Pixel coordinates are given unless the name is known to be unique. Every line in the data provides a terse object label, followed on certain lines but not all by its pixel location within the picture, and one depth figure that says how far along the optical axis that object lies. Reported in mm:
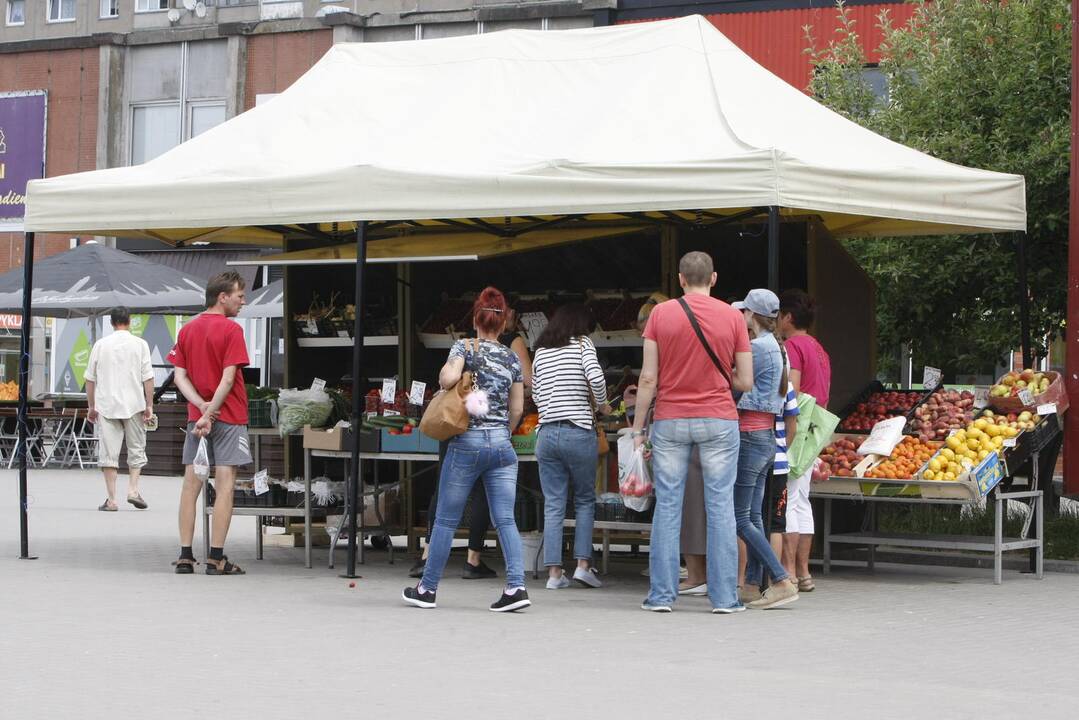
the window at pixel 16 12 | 37469
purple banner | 36344
